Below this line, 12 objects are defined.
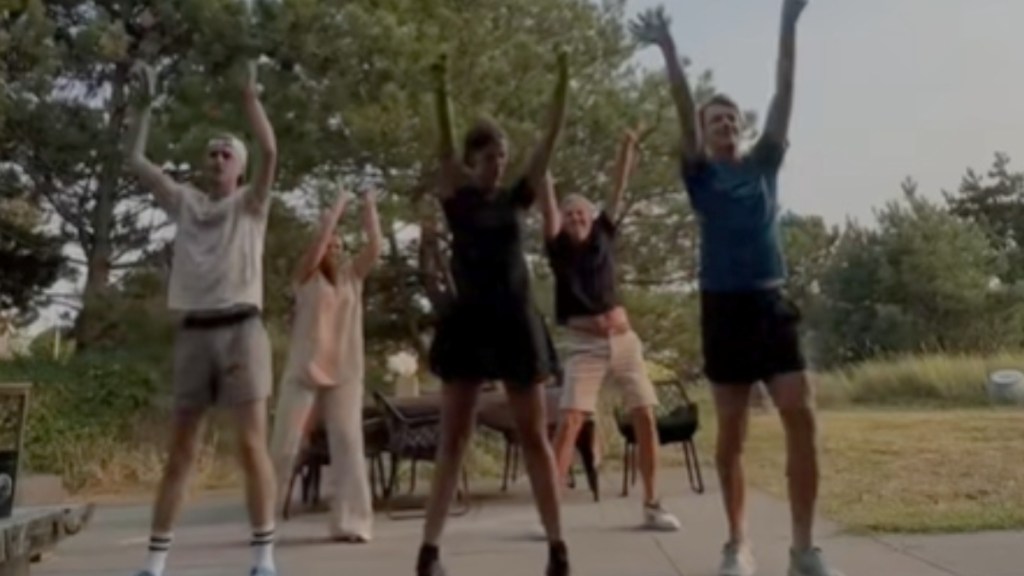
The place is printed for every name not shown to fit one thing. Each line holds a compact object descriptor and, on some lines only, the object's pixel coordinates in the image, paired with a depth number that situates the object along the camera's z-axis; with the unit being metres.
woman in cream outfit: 5.10
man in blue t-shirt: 3.58
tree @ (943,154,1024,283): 33.62
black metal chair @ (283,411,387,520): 6.13
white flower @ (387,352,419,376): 8.81
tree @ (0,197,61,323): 11.70
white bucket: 16.50
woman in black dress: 3.42
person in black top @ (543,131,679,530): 5.15
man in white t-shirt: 3.64
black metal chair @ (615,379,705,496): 6.61
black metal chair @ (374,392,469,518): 6.03
